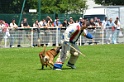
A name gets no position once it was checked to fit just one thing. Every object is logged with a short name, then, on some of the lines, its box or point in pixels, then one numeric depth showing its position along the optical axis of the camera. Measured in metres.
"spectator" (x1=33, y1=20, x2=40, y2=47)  33.41
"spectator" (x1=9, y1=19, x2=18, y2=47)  32.66
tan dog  17.82
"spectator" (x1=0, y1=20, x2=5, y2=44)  32.57
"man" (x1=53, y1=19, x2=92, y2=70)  17.88
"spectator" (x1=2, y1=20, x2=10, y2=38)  32.47
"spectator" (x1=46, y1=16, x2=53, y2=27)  34.55
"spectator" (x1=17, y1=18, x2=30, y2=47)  33.03
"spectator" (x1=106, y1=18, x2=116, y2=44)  36.45
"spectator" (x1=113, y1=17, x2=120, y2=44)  36.42
